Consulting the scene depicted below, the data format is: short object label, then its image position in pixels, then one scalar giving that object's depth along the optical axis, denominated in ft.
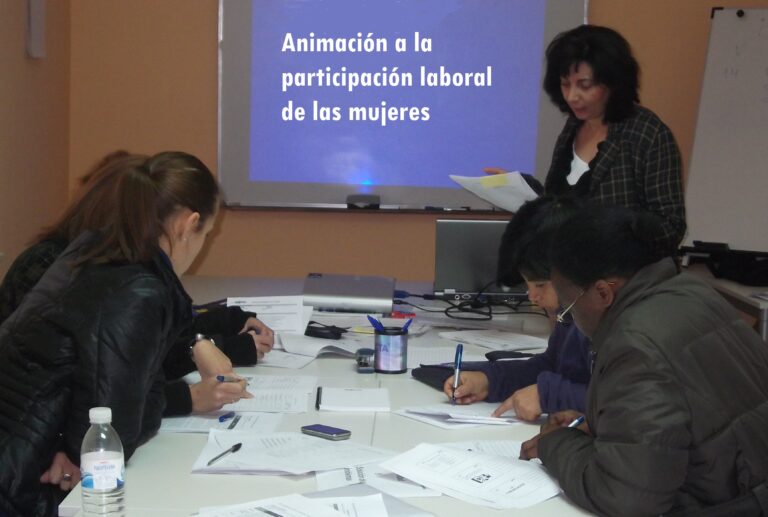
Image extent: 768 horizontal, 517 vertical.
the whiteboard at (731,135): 14.28
